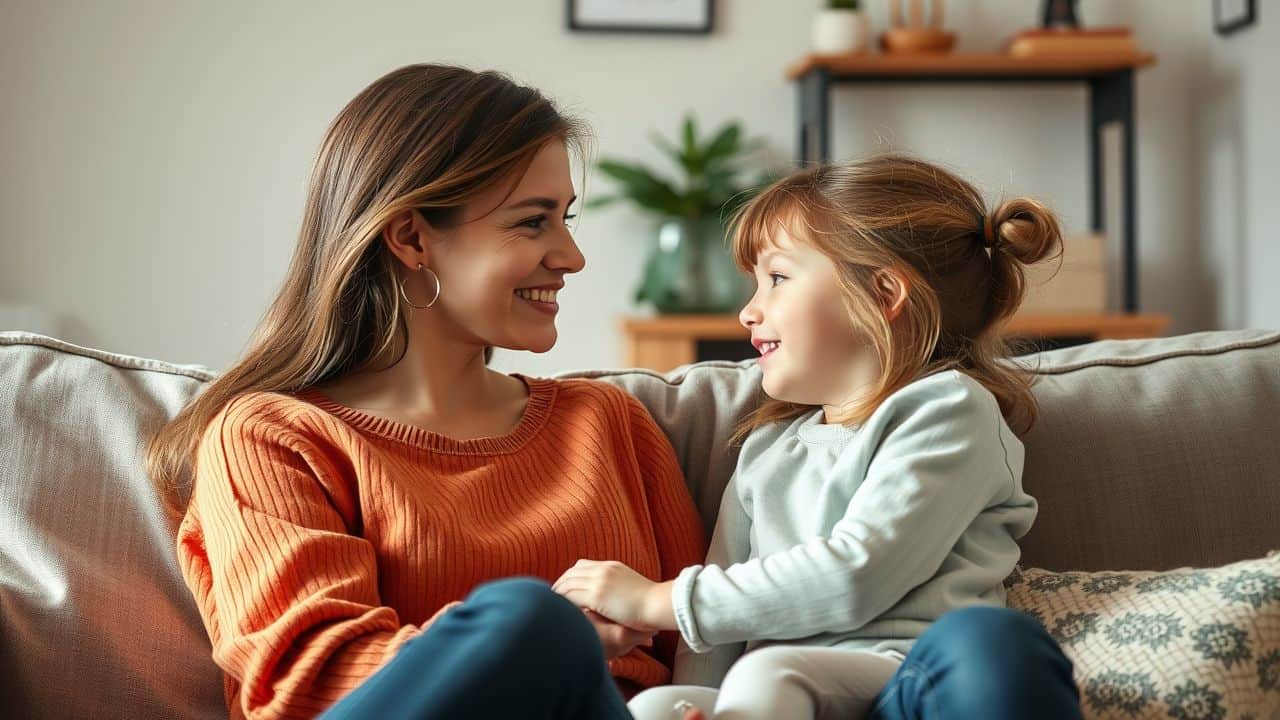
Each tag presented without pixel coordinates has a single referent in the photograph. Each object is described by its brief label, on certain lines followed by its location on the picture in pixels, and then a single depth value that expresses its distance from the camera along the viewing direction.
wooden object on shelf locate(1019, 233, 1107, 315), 3.50
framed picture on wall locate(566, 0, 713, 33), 3.68
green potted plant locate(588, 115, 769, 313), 3.53
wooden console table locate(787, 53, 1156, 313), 3.50
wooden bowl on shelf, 3.54
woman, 1.20
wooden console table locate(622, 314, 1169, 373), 3.39
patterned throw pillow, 1.15
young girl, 1.12
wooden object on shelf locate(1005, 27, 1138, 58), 3.50
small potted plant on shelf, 3.52
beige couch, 1.31
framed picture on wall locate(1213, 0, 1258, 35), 3.53
